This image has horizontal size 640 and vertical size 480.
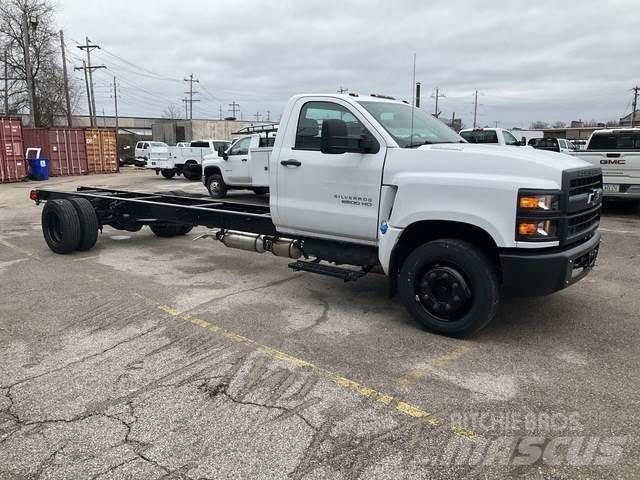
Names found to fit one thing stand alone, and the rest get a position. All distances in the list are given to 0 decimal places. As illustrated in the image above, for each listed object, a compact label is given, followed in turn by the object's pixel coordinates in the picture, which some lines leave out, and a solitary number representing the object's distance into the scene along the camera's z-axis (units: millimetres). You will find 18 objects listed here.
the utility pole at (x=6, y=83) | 43812
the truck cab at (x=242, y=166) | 14805
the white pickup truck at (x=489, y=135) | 14781
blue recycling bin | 26125
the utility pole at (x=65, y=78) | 45125
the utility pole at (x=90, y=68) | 52594
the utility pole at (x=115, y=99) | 80075
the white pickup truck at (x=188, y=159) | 25094
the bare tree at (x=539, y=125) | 95688
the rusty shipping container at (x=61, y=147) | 28141
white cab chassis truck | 4230
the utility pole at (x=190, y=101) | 102244
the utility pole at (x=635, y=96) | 87188
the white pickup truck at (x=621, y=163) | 11742
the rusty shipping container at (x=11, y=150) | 24188
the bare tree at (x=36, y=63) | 42438
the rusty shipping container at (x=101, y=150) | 31234
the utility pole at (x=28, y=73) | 35969
